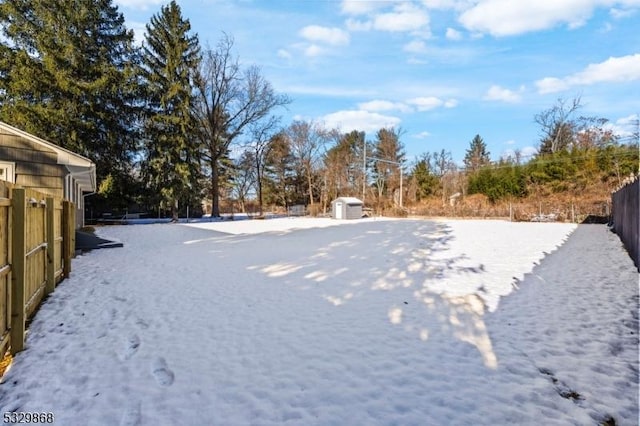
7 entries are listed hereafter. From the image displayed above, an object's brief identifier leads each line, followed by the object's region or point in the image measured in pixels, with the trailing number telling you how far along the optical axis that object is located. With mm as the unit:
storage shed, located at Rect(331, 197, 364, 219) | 27766
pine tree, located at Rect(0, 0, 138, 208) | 17328
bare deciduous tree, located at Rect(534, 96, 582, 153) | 35688
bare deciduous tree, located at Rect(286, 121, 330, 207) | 39125
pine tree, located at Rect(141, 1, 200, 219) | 23203
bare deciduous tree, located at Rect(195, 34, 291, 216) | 27625
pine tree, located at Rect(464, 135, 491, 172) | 43338
